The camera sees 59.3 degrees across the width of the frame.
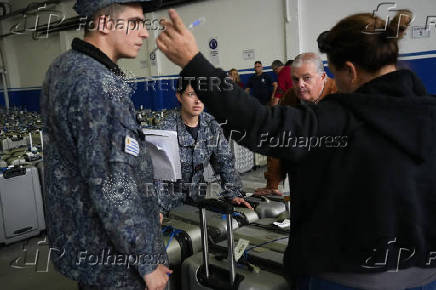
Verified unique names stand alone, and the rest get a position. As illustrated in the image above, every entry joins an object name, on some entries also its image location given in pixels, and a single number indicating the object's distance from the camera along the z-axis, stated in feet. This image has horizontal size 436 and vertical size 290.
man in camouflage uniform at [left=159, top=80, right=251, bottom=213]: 7.23
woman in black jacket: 2.64
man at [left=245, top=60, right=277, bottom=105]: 23.86
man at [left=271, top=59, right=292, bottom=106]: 19.58
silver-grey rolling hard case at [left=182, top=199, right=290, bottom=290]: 4.31
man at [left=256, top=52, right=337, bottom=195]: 6.86
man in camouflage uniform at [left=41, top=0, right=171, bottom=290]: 3.27
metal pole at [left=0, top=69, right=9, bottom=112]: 45.04
